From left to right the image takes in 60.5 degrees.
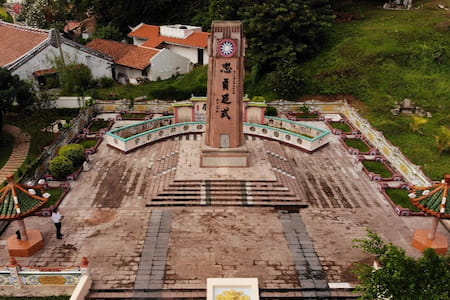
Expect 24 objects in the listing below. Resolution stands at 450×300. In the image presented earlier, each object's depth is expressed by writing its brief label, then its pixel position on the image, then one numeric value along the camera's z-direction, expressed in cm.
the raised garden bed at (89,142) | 2077
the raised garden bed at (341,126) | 2486
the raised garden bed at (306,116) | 2650
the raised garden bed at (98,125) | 2430
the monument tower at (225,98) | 1645
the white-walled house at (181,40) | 3859
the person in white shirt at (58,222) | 1345
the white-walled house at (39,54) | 2992
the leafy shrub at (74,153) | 1870
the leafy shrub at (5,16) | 5508
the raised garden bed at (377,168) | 1904
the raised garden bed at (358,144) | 2183
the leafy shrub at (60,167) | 1752
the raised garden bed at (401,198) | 1630
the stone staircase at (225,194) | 1611
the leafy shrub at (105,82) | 3338
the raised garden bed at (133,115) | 2616
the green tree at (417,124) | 2389
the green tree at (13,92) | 2136
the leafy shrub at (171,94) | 3102
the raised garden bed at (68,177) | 1772
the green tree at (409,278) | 762
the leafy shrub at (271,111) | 2636
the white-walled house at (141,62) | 3561
